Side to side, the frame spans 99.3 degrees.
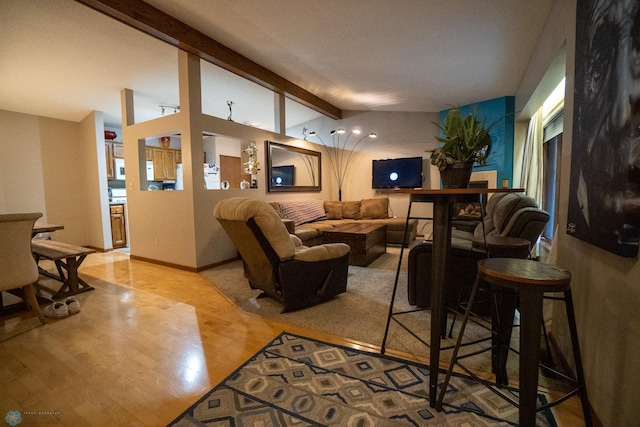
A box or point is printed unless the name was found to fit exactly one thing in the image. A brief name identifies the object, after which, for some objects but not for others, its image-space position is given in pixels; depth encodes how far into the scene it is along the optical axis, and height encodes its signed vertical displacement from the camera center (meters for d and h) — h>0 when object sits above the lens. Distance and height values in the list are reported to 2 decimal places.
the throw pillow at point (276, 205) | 4.47 -0.25
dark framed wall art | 0.92 +0.24
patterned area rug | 1.23 -1.03
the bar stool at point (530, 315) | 0.93 -0.44
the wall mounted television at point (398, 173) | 5.65 +0.35
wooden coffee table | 3.65 -0.70
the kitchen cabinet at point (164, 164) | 5.55 +0.57
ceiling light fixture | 4.74 +1.48
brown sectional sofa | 4.26 -0.52
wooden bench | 2.67 -0.71
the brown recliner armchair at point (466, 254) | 2.03 -0.50
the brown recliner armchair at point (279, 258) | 2.07 -0.58
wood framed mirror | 4.77 +0.43
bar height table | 1.26 -0.33
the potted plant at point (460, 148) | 1.29 +0.20
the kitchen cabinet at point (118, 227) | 5.05 -0.66
